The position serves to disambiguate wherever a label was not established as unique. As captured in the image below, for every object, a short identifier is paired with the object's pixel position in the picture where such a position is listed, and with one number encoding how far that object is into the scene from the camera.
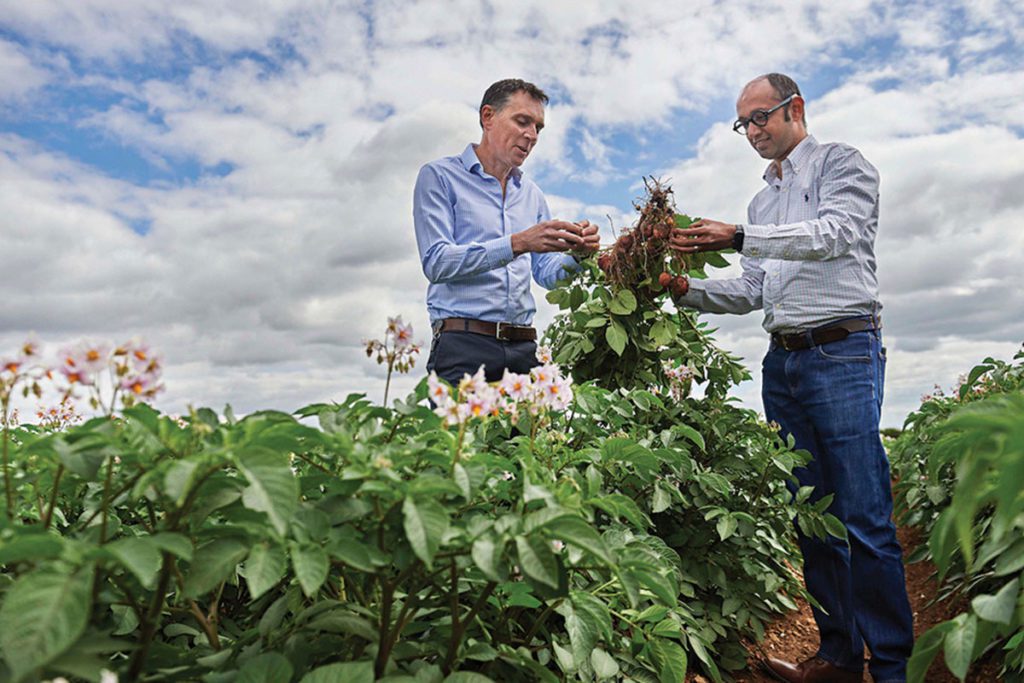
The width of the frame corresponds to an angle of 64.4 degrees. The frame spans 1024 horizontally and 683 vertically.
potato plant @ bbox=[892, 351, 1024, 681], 1.13
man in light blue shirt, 3.42
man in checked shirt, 3.16
